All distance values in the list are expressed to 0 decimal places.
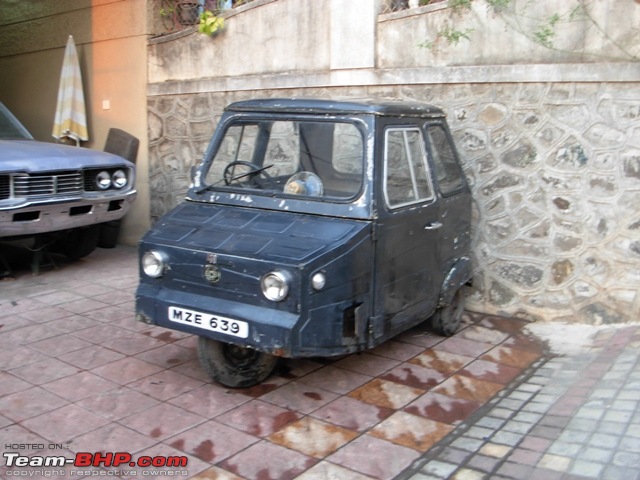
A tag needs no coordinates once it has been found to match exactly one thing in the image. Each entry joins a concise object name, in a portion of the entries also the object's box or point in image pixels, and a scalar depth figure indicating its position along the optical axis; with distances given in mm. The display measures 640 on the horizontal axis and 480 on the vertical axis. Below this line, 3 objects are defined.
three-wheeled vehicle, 3795
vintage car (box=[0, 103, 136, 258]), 6160
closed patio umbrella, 8867
